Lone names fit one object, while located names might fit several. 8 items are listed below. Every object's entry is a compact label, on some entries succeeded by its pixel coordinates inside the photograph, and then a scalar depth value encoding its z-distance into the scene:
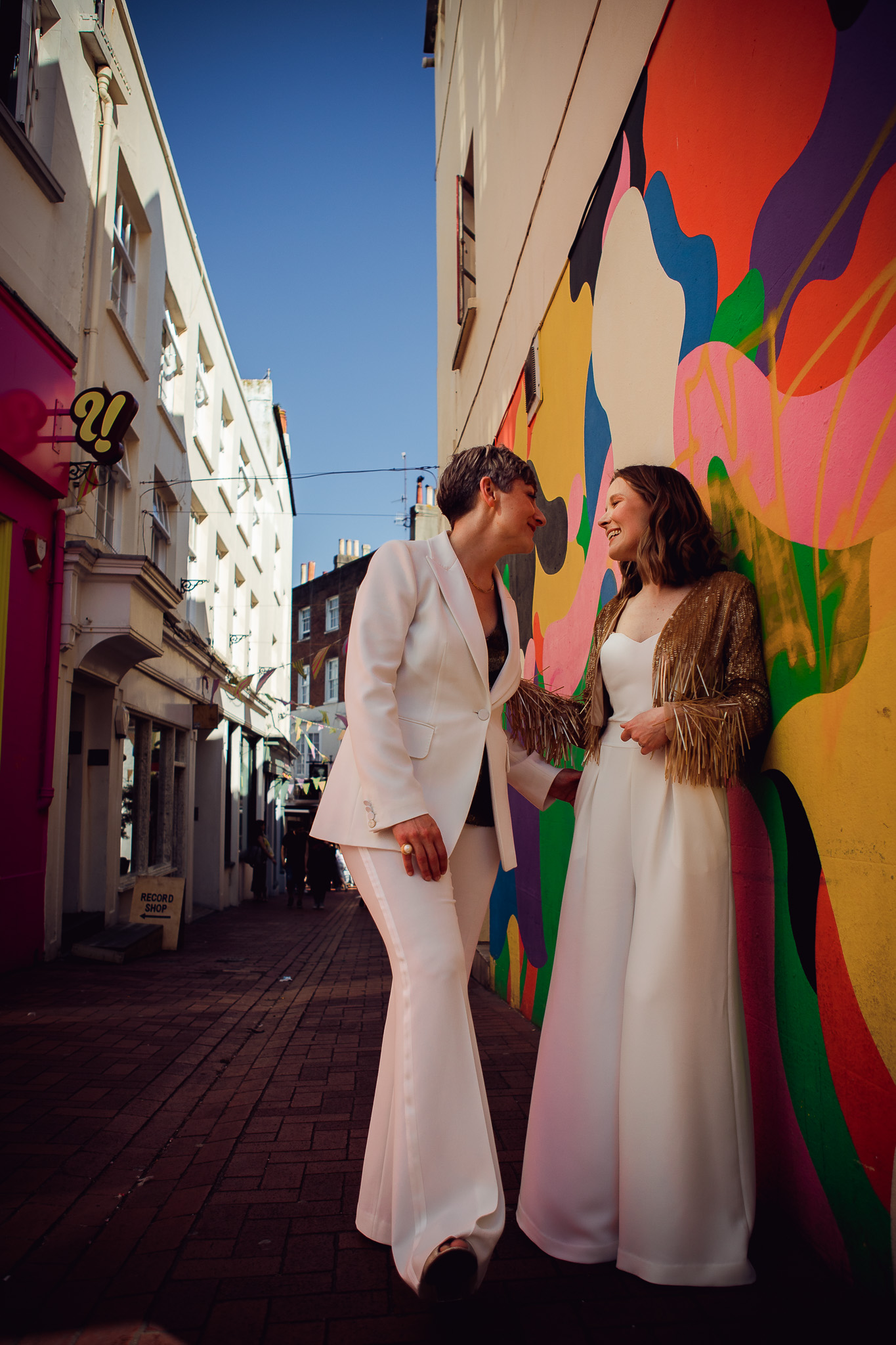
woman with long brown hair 1.89
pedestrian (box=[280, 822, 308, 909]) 18.62
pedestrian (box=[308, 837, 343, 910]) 18.14
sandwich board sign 9.38
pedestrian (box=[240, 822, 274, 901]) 20.00
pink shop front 7.20
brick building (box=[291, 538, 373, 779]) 40.56
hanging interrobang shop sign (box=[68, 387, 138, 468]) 8.05
